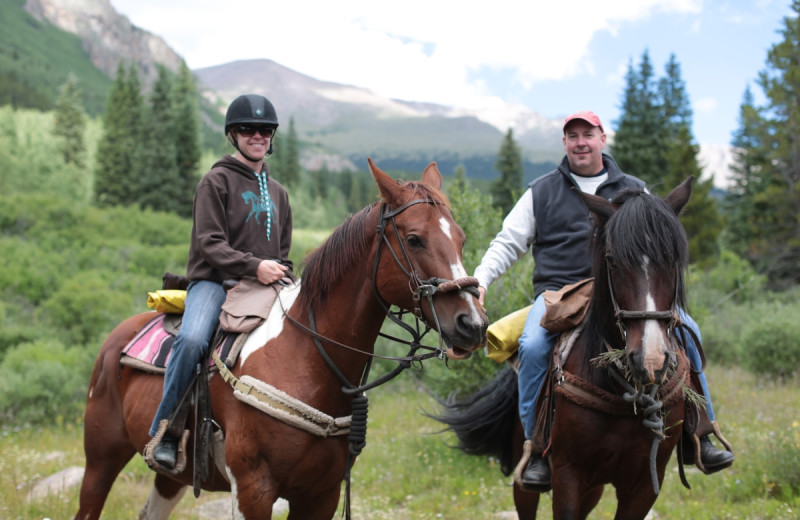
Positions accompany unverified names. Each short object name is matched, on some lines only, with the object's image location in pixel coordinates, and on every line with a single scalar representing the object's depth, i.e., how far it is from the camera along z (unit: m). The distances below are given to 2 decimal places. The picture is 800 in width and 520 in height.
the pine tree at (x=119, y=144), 53.69
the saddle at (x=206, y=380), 3.83
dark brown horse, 3.21
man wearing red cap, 4.36
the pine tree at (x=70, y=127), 62.78
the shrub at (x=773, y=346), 12.88
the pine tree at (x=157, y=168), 50.22
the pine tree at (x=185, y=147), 51.06
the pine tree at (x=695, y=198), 39.06
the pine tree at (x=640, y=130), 39.81
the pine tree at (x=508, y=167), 48.12
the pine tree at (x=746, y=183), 32.88
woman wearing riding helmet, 3.92
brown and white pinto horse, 3.24
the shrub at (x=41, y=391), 11.84
